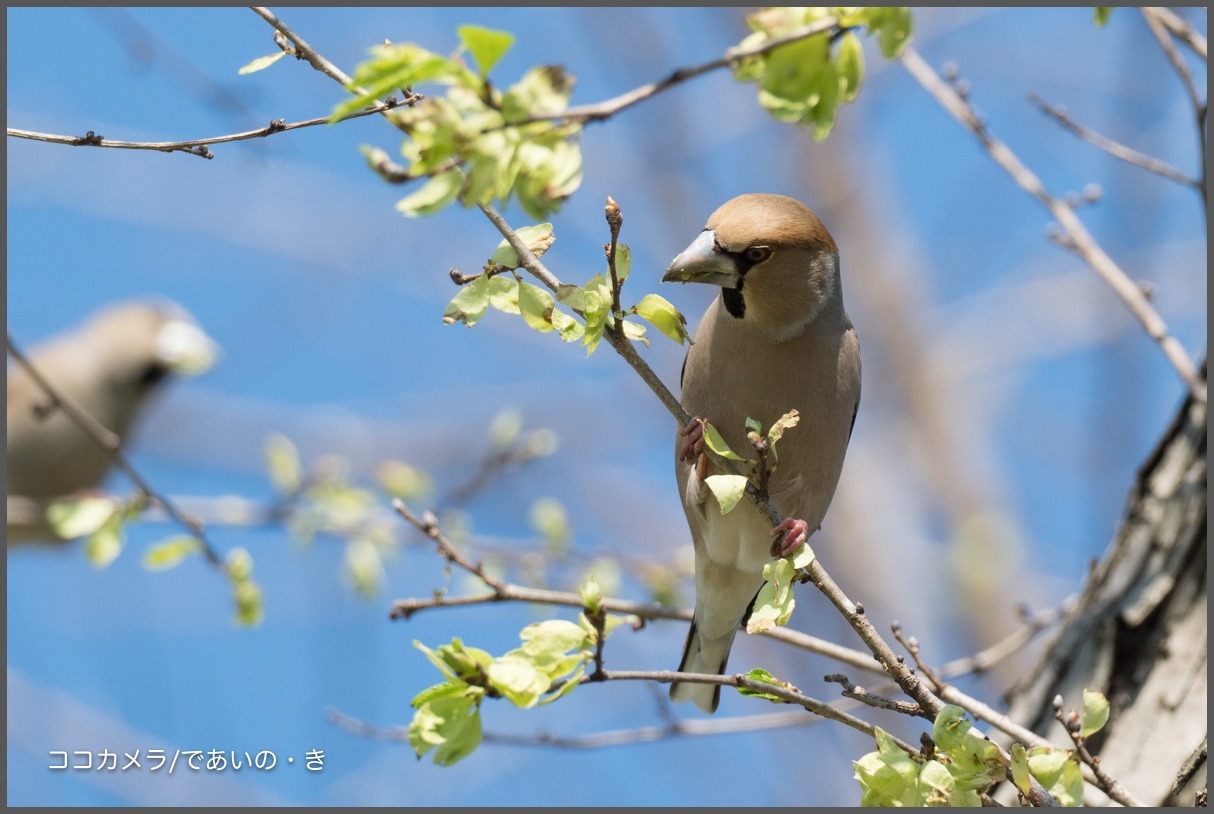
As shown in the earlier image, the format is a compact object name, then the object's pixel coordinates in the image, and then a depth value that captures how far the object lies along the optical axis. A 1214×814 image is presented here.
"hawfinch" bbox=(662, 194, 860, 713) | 6.52
